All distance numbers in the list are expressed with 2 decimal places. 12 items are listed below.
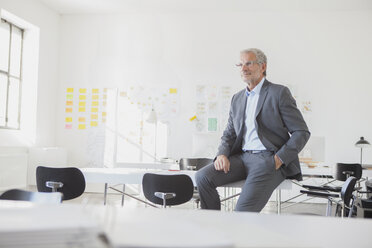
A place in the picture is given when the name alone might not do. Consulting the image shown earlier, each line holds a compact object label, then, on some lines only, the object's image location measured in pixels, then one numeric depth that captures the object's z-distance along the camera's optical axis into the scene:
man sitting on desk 2.19
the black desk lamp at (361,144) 6.14
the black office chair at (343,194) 3.37
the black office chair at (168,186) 2.65
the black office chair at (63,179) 2.96
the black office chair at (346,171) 5.08
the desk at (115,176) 2.53
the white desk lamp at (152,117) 6.43
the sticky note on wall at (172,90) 7.14
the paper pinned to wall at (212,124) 7.03
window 6.30
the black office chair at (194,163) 4.41
